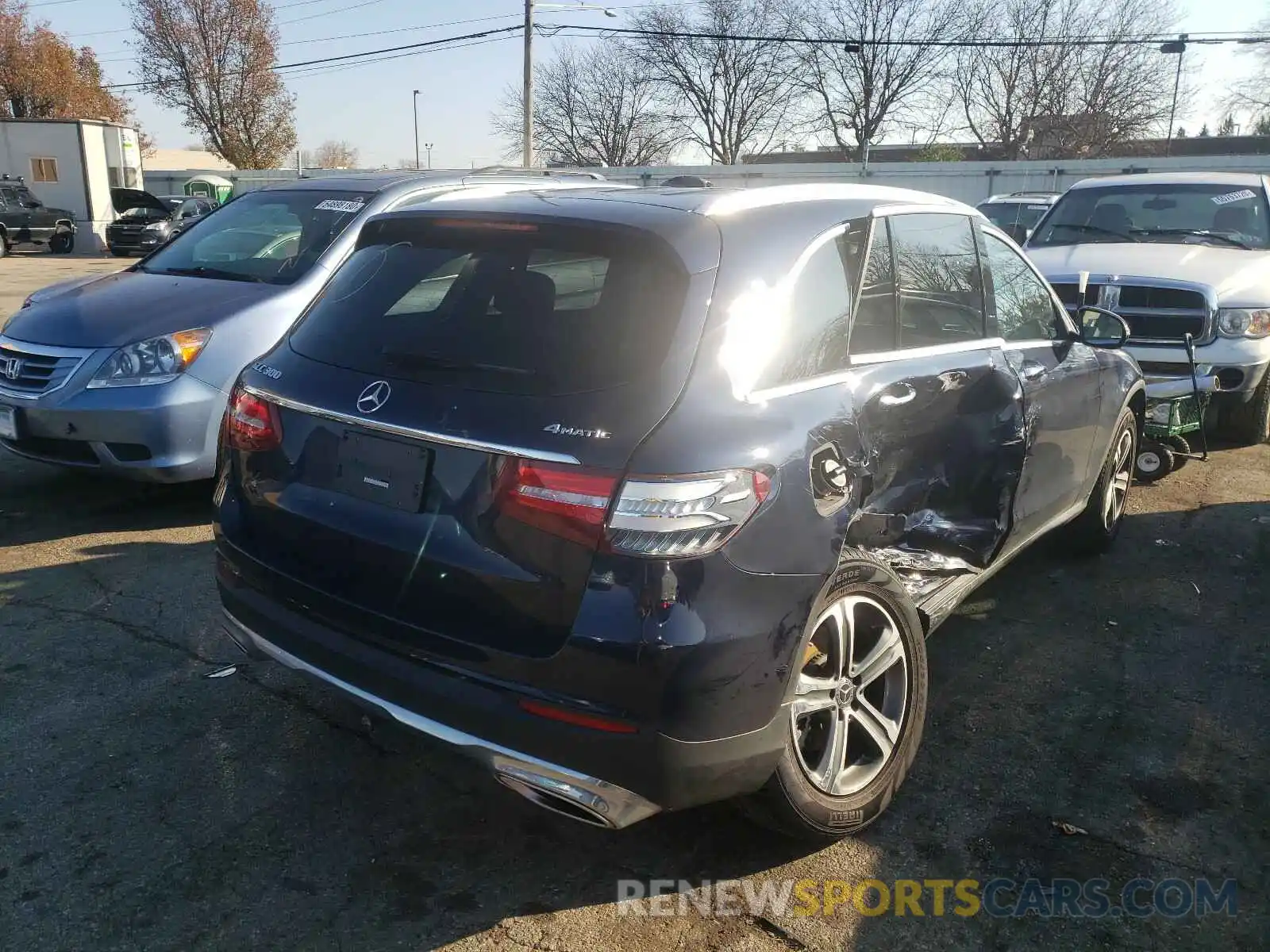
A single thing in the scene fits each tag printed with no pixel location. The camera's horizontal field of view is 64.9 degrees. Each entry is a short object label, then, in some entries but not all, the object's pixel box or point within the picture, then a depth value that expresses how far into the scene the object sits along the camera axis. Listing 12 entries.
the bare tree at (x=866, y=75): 51.78
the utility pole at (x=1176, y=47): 31.52
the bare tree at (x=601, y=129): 59.16
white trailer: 32.59
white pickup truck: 7.05
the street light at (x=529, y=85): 29.62
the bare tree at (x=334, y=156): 93.12
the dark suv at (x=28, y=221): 26.98
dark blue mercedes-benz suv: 2.27
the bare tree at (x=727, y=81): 55.78
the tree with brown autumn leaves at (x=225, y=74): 50.94
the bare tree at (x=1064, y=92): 46.59
